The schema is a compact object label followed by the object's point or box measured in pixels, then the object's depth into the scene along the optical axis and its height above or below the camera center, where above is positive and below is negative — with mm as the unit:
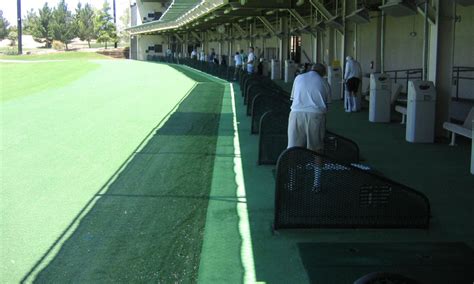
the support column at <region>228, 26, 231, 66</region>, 50625 +1350
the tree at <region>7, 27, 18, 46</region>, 136375 +5223
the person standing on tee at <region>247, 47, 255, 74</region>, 28953 -48
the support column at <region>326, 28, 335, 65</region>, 26344 +636
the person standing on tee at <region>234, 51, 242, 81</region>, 33262 -85
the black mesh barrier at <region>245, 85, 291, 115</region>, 14470 -764
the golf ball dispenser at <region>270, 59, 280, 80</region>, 35188 -442
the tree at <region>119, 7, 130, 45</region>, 168125 +11603
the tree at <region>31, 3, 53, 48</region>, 124312 +6889
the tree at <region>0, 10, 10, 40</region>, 139000 +7195
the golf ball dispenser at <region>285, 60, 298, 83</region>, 31859 -448
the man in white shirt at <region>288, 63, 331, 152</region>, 7750 -594
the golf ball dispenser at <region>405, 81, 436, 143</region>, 12250 -949
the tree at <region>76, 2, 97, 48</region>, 127188 +7421
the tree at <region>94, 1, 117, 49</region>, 112938 +6030
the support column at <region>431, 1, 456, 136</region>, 12391 +70
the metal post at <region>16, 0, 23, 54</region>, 87200 +6153
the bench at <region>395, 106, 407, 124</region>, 14819 -1157
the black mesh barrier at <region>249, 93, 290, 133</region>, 13226 -924
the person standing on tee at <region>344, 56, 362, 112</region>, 17734 -580
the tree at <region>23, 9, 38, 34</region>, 129250 +8468
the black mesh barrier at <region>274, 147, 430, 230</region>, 6262 -1369
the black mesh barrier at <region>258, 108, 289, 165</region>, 10172 -1256
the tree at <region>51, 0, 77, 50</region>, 123500 +6447
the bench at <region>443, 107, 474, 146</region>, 10863 -1181
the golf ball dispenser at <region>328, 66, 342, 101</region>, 21953 -658
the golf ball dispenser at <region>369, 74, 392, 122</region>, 15805 -966
